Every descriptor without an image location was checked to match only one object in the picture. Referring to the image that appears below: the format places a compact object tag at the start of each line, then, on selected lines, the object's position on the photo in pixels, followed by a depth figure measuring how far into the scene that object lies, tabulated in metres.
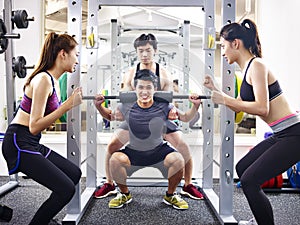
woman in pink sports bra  2.08
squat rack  2.43
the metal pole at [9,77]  3.27
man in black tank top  1.99
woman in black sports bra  1.99
